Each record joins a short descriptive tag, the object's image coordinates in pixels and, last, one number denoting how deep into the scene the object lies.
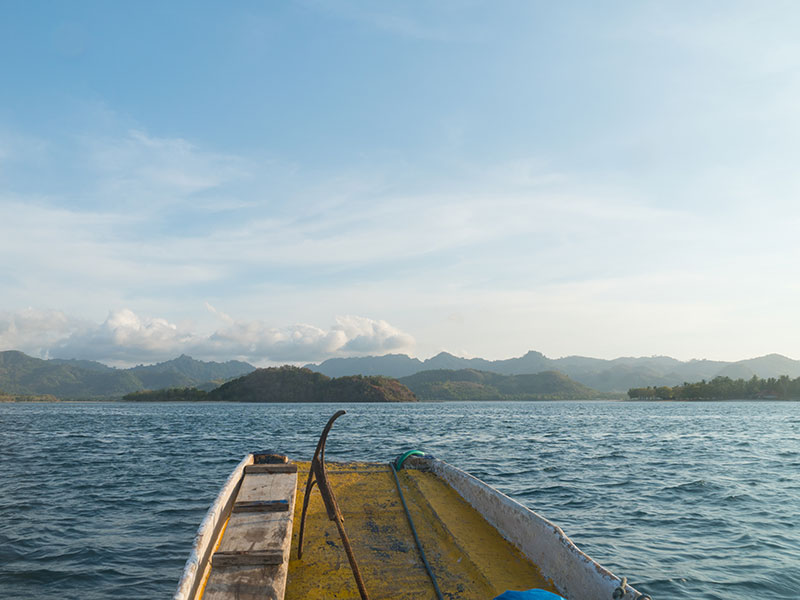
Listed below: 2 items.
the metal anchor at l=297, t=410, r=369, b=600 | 5.08
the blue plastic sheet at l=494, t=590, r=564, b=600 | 4.02
